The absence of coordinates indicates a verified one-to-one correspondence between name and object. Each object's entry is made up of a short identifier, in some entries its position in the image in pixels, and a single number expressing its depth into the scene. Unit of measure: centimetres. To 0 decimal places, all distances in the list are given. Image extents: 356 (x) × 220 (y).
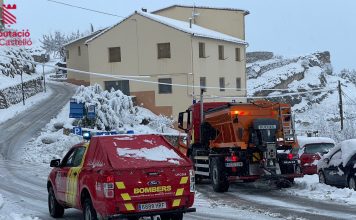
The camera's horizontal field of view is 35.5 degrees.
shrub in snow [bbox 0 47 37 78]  4228
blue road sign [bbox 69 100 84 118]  2758
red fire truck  914
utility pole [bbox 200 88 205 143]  1928
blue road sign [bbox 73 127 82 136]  2217
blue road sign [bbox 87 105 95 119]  2881
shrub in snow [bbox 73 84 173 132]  2940
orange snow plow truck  1647
